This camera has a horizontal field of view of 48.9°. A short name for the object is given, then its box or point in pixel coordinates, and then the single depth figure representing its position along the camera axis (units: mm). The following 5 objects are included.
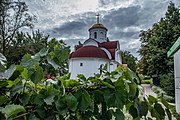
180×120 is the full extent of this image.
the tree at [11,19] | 15969
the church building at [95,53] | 19156
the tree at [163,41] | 15142
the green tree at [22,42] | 17016
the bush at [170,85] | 10211
